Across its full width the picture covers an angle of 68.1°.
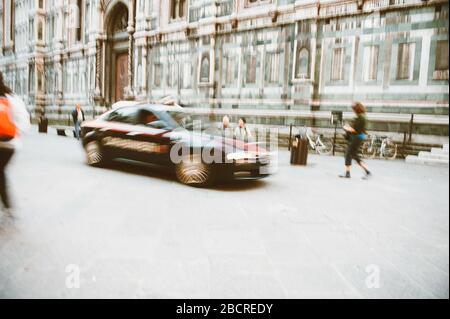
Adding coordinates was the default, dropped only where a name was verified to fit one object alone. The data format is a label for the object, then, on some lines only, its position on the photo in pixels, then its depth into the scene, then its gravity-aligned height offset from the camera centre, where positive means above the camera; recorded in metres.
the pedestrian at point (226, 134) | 6.66 -0.35
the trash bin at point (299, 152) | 9.50 -0.92
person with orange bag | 3.72 -0.16
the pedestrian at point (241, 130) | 10.40 -0.41
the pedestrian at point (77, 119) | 14.73 -0.37
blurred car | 6.09 -0.60
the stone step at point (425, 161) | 10.37 -1.15
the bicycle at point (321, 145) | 12.90 -0.97
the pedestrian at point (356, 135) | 7.27 -0.28
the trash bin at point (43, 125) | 17.97 -0.85
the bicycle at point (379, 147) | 11.63 -0.86
